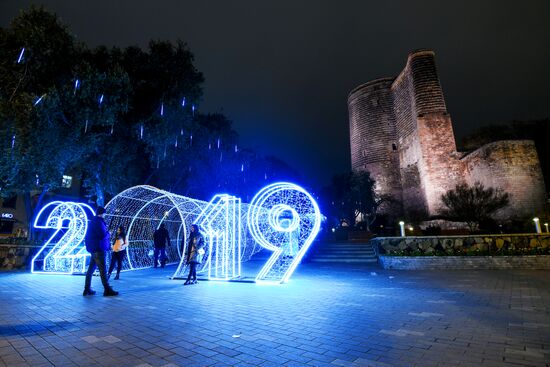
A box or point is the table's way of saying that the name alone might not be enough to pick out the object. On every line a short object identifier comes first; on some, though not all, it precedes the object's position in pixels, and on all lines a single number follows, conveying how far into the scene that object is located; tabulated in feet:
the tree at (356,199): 101.04
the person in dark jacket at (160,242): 46.56
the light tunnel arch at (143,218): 41.63
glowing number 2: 39.17
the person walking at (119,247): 33.01
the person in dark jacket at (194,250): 30.12
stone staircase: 52.41
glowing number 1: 34.46
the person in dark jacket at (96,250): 23.57
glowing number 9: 31.24
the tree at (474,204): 59.47
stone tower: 74.13
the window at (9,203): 94.45
